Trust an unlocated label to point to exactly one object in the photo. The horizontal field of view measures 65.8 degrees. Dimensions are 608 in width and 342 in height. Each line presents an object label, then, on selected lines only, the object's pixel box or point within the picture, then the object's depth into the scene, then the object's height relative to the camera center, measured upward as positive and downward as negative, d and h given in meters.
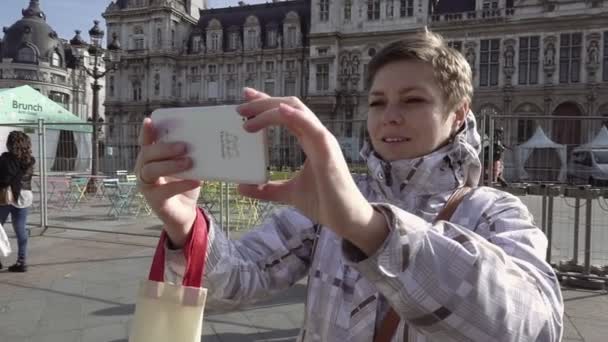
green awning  12.20 +1.13
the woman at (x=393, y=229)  0.77 -0.15
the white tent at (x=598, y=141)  6.44 +0.27
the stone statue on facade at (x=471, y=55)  31.16 +6.66
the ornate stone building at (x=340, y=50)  29.23 +7.76
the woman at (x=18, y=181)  5.56 -0.40
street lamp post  13.66 +3.10
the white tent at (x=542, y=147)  7.00 +0.12
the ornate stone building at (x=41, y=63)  58.84 +11.03
